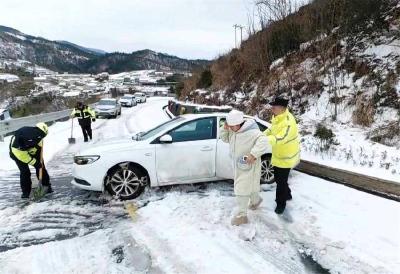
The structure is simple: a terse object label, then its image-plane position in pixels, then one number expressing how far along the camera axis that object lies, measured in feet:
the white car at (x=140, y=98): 186.28
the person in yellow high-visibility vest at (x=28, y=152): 22.98
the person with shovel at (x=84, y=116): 47.34
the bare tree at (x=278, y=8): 57.62
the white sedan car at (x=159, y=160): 23.63
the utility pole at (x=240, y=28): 88.48
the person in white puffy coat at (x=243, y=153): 18.31
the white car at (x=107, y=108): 89.30
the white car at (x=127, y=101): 149.19
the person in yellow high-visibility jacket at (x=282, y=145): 19.57
